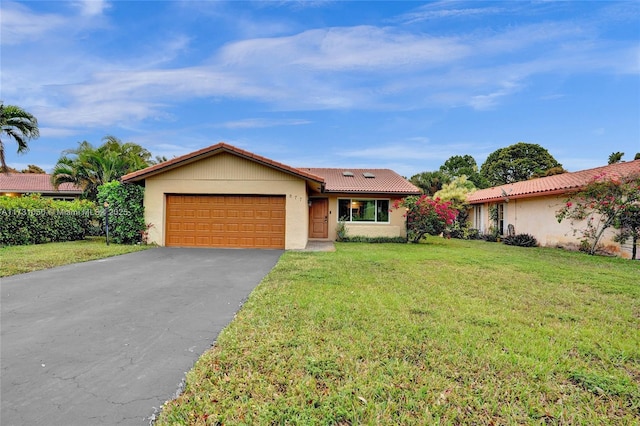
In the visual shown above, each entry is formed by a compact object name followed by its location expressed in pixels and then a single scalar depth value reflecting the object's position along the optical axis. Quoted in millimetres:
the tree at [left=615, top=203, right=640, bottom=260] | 11102
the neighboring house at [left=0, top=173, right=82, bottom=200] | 26016
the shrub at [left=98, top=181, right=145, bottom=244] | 12765
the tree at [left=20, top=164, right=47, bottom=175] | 41381
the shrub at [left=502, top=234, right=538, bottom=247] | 15602
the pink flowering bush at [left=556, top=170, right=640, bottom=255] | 11141
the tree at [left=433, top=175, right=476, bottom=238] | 20484
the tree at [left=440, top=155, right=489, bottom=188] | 44344
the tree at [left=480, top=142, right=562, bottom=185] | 38281
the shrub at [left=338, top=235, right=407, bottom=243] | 16156
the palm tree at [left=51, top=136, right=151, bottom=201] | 16578
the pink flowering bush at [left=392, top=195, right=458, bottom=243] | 15156
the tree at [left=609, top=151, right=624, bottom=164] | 27531
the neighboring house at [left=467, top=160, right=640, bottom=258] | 12953
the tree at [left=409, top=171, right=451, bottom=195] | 29844
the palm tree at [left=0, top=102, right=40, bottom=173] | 13917
